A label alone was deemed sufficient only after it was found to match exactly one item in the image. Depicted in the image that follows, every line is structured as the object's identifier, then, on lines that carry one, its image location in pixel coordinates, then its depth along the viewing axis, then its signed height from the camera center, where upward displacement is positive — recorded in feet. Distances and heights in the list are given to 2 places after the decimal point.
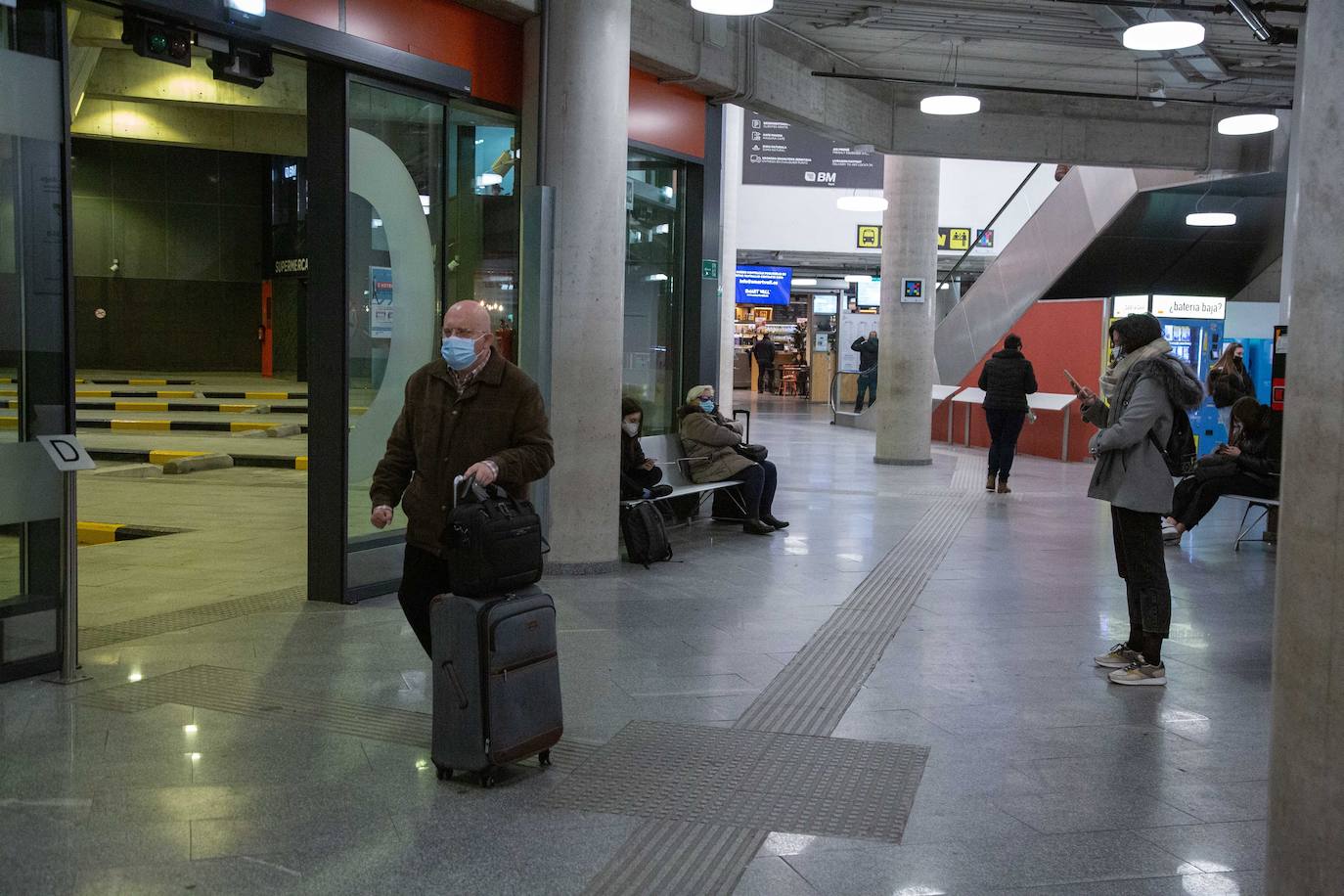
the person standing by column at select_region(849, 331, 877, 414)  76.95 -1.40
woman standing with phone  18.35 -1.78
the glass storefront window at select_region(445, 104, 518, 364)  28.73 +2.96
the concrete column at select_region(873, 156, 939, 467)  52.54 +1.06
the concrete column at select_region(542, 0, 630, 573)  26.04 +1.84
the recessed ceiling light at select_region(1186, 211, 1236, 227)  57.88 +6.20
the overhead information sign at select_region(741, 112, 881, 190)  73.92 +10.93
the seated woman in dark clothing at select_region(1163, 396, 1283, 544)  30.58 -2.74
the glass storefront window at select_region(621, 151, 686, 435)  33.99 +1.49
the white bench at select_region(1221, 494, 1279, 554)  30.04 -3.88
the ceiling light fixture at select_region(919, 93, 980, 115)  38.78 +7.48
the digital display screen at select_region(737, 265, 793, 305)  103.86 +4.71
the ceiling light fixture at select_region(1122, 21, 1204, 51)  29.81 +7.57
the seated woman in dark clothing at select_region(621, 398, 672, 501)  29.25 -2.87
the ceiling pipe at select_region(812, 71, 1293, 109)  43.19 +9.35
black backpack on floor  27.78 -4.23
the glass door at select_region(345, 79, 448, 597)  23.50 +1.22
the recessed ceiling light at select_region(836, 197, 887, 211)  74.49 +8.40
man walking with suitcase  14.55 -1.00
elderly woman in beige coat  33.01 -3.09
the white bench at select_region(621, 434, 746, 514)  33.14 -3.22
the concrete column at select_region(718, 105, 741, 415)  61.31 +4.77
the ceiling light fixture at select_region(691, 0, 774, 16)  26.04 +6.97
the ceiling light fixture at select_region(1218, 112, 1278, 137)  39.99 +7.32
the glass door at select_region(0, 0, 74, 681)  17.34 -0.06
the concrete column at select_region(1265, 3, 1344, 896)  8.89 -1.14
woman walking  43.96 -1.71
